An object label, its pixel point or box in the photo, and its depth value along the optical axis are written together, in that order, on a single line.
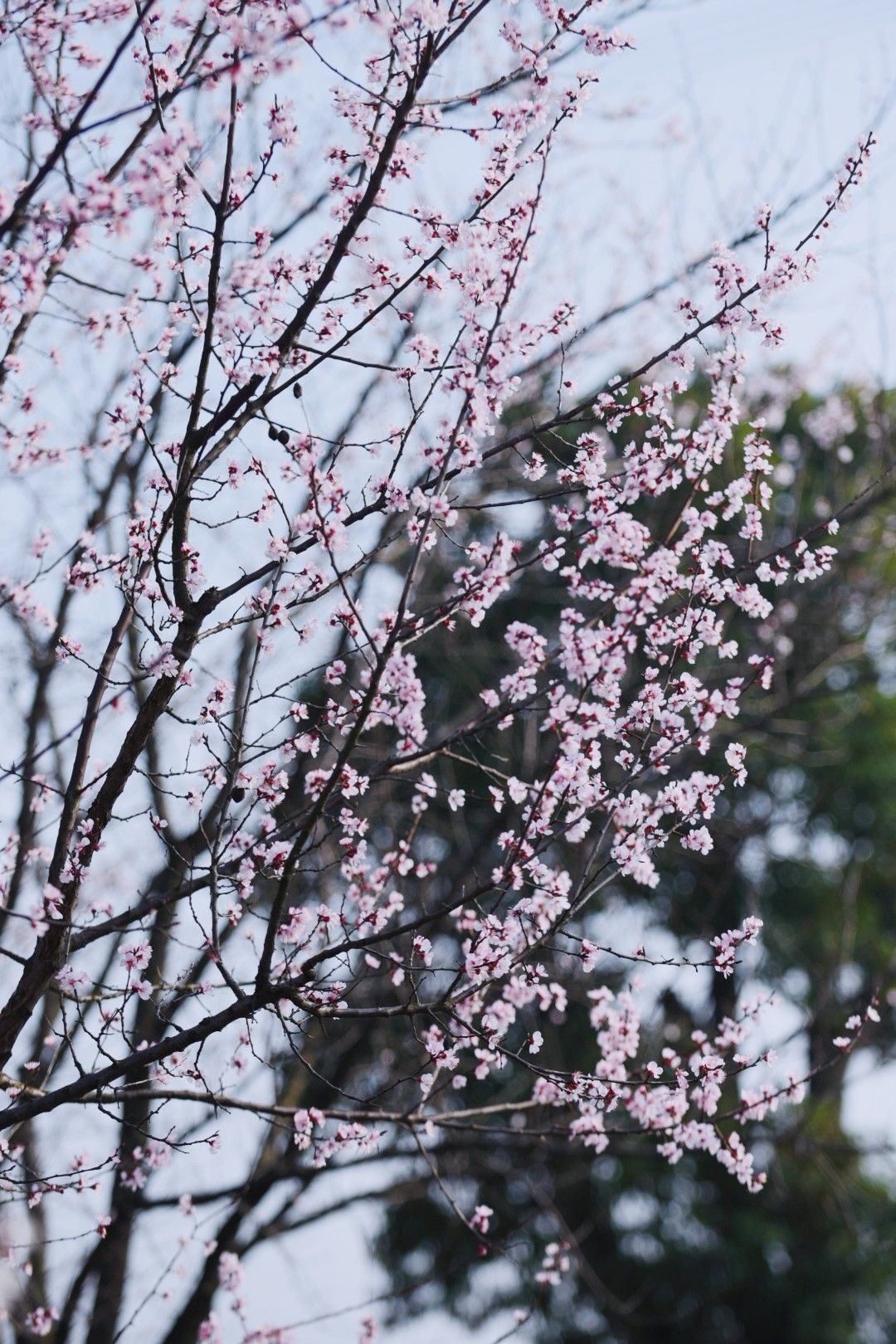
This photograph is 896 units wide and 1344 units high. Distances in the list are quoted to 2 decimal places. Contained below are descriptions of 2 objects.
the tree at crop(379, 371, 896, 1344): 21.16
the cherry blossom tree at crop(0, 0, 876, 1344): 6.29
